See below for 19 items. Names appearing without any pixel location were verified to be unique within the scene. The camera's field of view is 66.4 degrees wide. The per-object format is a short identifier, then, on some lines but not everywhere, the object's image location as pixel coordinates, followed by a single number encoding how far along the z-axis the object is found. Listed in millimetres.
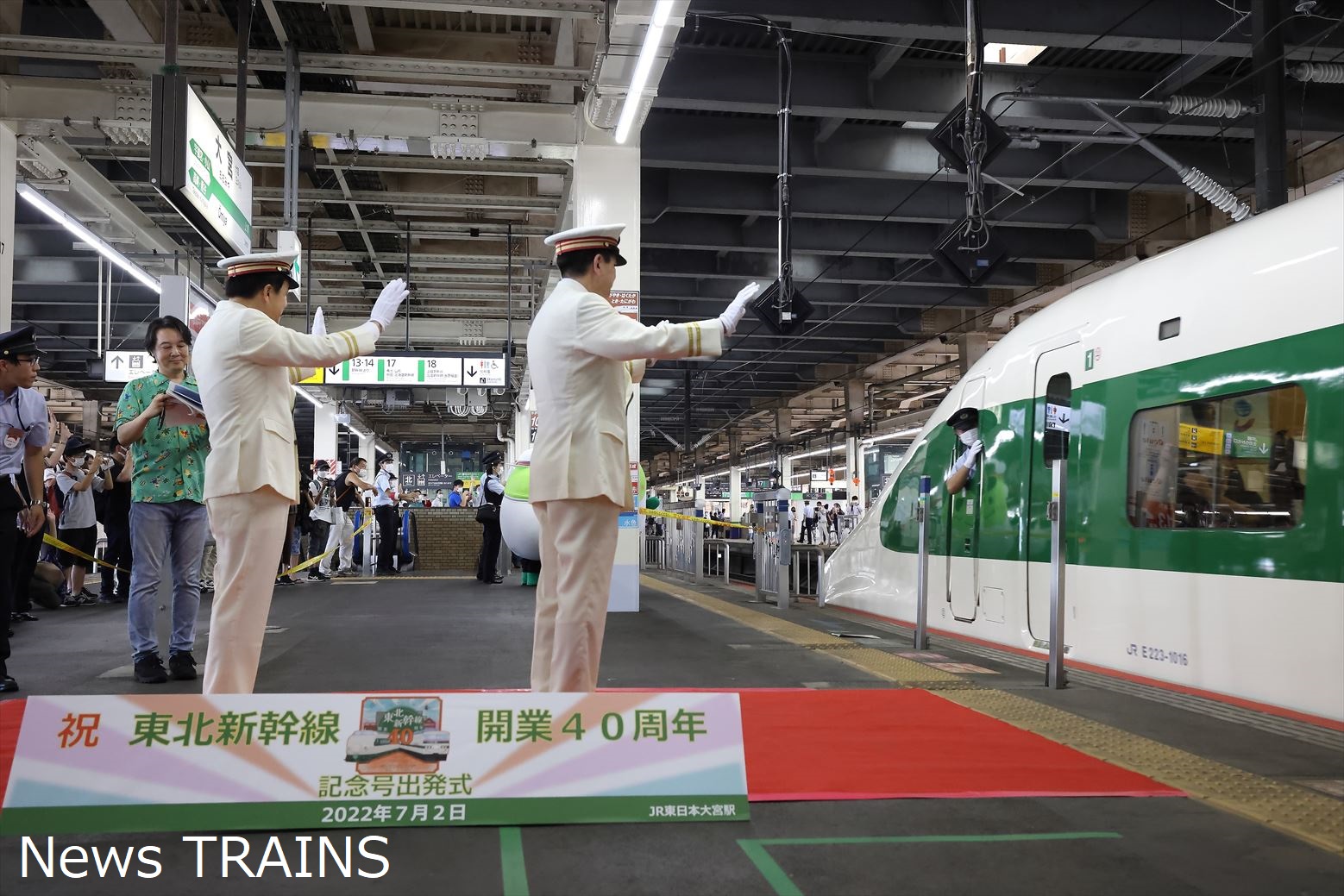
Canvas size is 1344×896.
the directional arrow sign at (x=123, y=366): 15359
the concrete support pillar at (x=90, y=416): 33188
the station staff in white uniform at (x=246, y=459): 3525
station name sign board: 6660
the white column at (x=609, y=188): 10422
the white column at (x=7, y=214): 9617
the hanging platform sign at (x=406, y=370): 14875
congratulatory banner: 2652
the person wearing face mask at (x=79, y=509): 10734
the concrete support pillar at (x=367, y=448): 39188
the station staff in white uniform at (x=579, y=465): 3328
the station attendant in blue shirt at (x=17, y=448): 4961
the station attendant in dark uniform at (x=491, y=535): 14227
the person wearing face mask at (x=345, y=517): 15230
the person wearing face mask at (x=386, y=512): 16562
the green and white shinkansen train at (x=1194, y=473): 4570
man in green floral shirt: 5363
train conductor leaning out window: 7859
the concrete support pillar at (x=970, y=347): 23031
